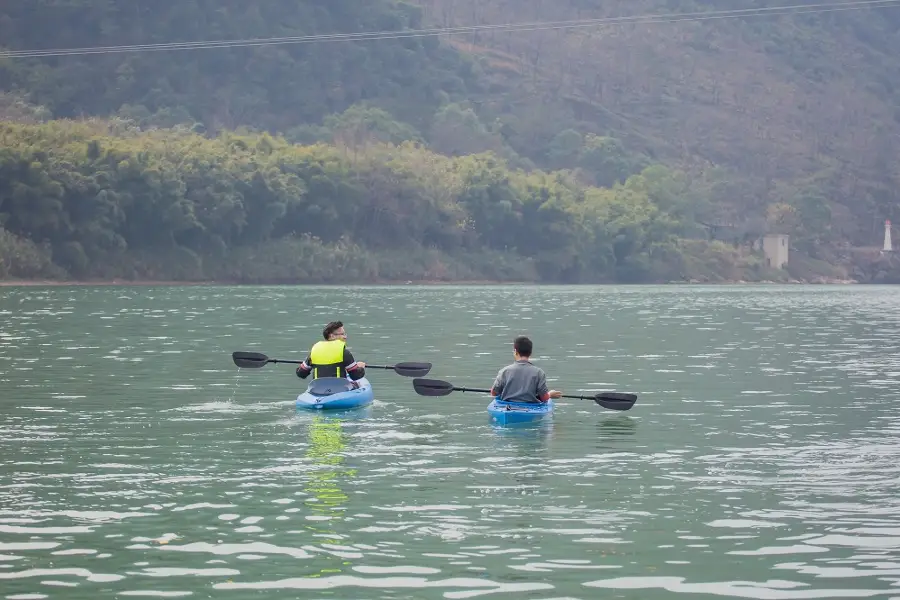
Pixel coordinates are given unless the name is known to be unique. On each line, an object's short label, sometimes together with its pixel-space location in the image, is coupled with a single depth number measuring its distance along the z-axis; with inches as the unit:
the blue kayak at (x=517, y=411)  1061.1
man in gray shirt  1061.8
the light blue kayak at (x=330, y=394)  1153.4
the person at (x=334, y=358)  1149.1
